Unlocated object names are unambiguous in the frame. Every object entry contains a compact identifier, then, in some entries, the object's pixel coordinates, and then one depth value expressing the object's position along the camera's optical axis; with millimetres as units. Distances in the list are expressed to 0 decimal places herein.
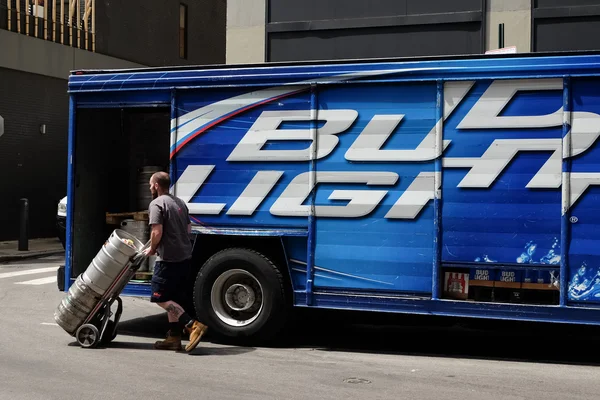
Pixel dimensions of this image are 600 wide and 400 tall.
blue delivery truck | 8172
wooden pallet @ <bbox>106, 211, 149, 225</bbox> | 10250
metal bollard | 20172
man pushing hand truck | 8602
